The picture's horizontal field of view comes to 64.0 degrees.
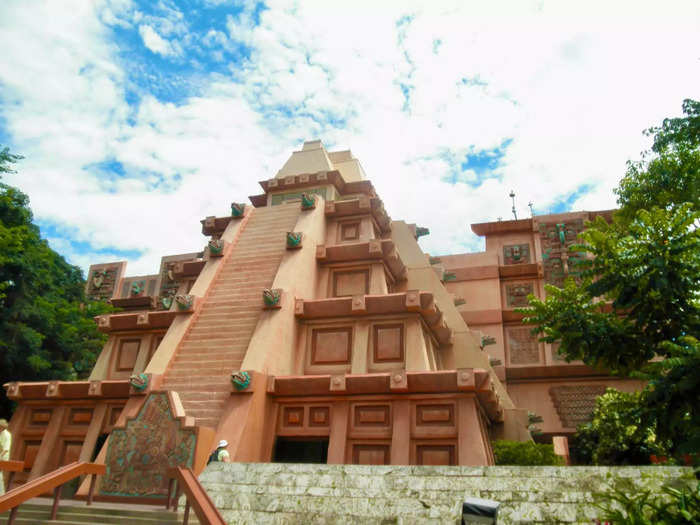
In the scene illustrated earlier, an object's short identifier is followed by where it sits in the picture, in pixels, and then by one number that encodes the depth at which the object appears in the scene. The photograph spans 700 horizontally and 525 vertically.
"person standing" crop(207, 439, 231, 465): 10.28
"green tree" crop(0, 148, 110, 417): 21.30
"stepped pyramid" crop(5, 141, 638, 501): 13.13
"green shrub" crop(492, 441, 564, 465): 12.52
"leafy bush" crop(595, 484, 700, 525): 5.55
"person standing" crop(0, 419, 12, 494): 10.40
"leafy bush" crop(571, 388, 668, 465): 14.71
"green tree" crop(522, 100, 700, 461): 8.05
